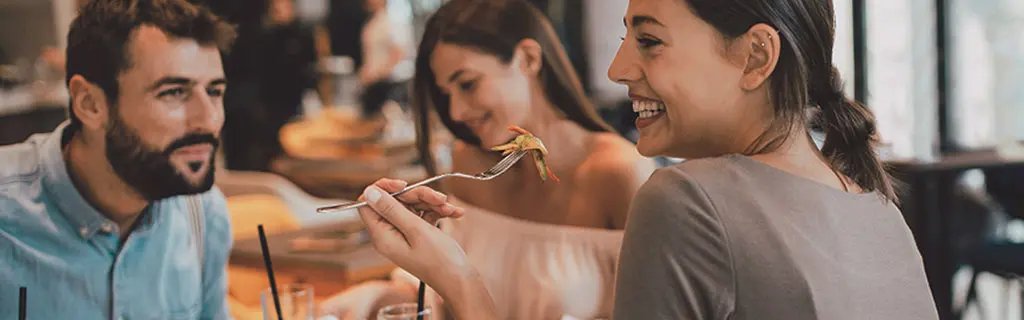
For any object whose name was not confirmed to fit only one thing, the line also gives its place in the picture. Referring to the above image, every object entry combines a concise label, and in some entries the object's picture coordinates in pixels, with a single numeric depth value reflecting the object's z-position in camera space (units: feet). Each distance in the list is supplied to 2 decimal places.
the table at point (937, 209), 16.72
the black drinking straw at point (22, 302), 4.80
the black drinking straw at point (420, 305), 5.14
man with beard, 5.04
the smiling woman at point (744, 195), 4.13
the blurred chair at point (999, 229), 14.84
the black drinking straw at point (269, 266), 5.22
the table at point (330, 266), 9.70
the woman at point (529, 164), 6.94
